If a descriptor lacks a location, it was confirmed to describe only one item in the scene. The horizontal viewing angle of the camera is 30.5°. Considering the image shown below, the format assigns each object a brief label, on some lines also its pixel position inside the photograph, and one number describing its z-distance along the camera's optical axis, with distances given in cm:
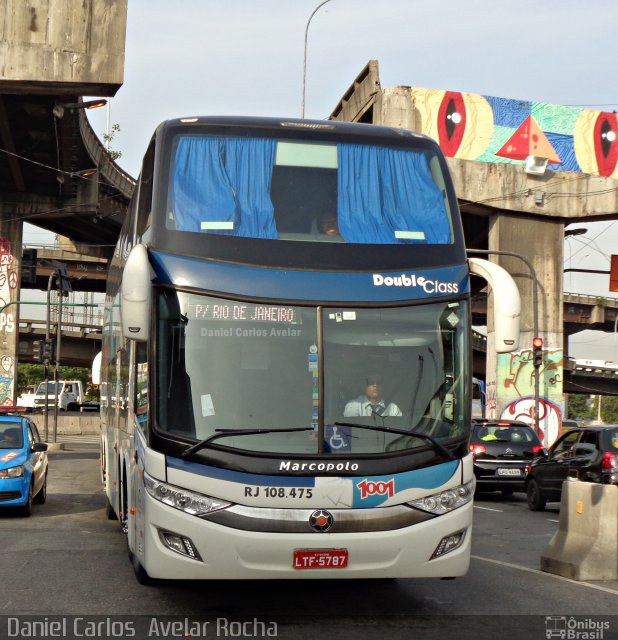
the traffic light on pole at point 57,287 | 4019
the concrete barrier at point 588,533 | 1073
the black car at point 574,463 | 1786
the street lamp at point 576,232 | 5159
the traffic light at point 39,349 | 4070
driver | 819
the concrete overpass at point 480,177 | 4131
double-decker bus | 789
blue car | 1602
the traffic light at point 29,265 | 3959
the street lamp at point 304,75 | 3647
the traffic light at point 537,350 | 3312
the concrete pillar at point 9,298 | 4525
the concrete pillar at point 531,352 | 4128
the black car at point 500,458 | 2281
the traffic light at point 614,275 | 2861
